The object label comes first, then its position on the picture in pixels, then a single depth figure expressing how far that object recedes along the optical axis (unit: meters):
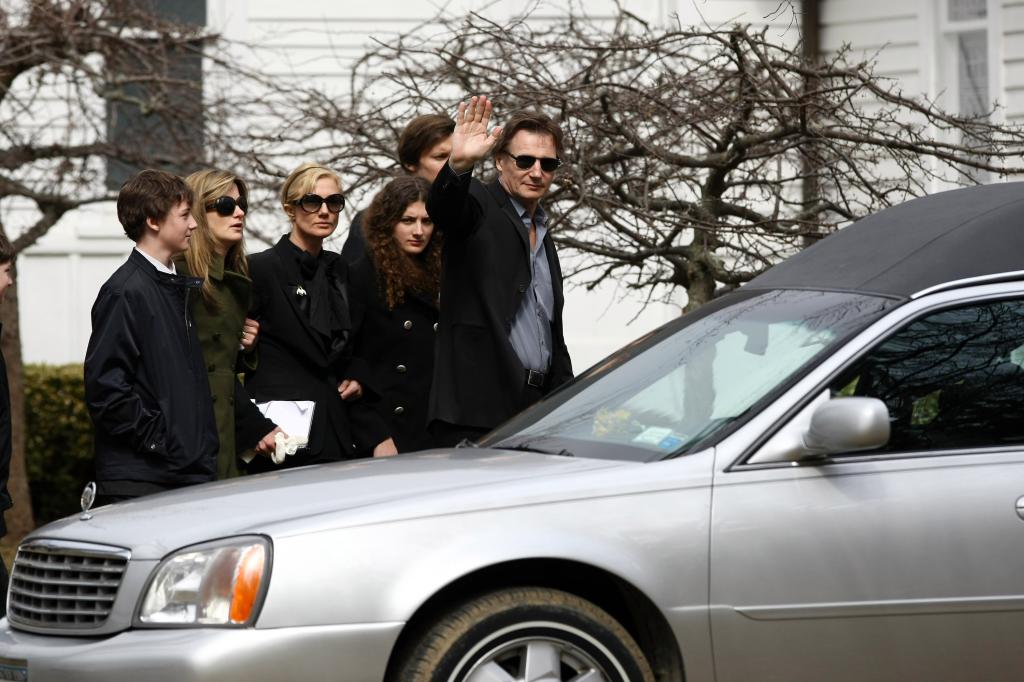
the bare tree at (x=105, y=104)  18.17
